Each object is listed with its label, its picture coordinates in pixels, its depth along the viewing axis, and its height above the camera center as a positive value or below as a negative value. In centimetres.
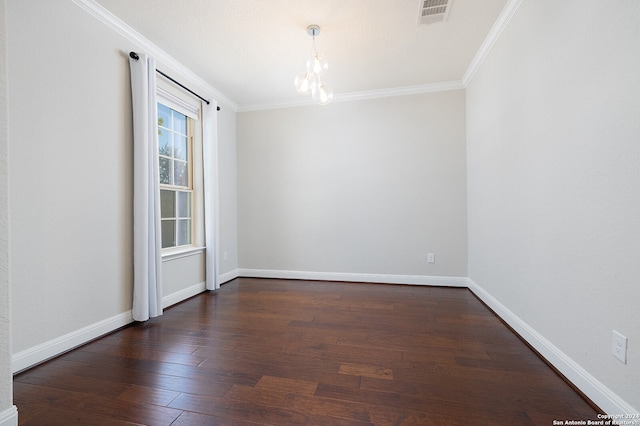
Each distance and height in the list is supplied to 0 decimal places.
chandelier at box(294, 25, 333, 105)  239 +120
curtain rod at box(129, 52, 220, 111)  254 +152
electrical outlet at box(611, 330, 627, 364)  128 -64
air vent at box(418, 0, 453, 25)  220 +167
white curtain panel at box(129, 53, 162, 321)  254 +26
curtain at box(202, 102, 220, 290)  365 +35
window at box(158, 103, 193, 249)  323 +51
